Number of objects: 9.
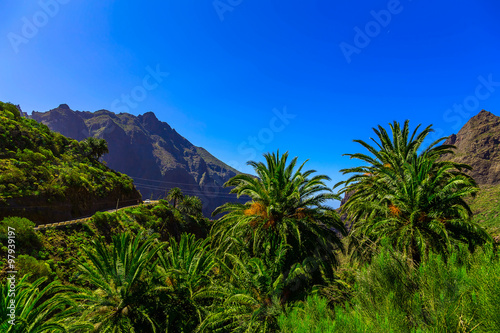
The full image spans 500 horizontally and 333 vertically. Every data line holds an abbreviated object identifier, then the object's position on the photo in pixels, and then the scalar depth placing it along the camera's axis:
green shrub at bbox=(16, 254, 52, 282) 18.71
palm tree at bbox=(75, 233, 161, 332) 10.76
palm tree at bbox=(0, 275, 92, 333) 8.60
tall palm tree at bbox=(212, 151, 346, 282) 13.40
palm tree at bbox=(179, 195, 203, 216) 63.64
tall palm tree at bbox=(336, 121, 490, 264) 10.05
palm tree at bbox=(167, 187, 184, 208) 64.38
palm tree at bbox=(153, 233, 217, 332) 12.38
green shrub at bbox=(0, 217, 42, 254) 21.23
